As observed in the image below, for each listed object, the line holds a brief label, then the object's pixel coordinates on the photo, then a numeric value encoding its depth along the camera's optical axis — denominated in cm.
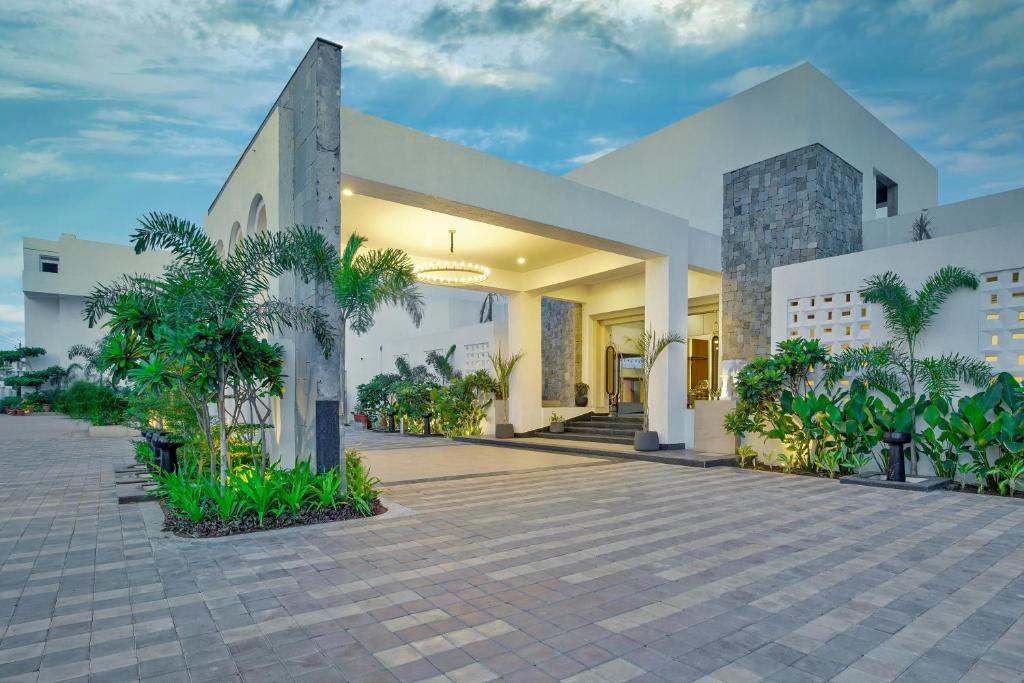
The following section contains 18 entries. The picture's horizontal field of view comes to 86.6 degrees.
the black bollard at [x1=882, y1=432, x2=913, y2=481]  730
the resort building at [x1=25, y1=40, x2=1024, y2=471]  675
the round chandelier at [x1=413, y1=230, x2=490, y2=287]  1060
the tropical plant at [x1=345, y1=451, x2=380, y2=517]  558
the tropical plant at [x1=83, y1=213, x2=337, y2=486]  496
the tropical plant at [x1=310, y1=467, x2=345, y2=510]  546
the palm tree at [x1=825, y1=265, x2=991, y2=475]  746
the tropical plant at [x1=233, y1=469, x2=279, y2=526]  509
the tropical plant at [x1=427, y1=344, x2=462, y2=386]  1711
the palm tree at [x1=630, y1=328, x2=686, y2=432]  1086
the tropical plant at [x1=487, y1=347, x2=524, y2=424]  1439
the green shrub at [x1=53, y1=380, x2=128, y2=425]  1434
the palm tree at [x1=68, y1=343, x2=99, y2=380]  2832
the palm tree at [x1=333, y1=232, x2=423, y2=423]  561
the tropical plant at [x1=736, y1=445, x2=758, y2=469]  937
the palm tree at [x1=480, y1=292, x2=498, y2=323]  2172
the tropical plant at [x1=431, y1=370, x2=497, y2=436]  1513
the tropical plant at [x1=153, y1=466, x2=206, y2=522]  498
